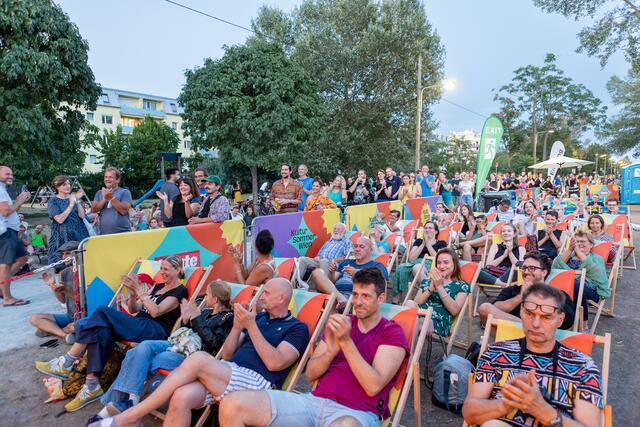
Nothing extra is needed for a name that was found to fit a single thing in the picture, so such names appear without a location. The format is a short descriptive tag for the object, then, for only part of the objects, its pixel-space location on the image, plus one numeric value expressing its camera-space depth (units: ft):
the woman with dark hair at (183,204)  18.62
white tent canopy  64.95
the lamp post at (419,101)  54.29
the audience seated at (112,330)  10.72
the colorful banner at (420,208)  33.76
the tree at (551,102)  138.82
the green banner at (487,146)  38.14
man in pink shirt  7.63
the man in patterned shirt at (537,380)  6.55
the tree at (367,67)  63.00
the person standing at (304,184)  27.53
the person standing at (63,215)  18.07
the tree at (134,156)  115.03
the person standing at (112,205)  17.63
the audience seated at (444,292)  12.28
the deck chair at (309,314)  9.60
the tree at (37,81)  38.29
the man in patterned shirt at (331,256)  17.77
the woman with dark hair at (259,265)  14.75
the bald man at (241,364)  8.25
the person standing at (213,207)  18.30
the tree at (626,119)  125.49
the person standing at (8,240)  17.85
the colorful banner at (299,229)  21.61
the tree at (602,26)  59.62
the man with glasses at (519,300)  11.84
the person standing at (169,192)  19.15
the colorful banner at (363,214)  26.66
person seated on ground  13.91
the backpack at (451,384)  10.13
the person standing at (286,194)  26.55
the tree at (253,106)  52.80
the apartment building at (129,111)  186.19
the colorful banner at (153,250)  13.78
